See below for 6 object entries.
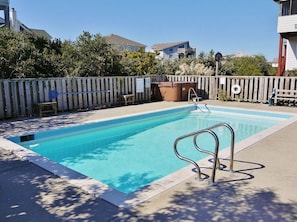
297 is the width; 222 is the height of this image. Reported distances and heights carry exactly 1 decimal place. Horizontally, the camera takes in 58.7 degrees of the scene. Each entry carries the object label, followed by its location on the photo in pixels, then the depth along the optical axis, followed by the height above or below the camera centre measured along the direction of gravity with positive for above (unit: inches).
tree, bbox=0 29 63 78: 407.8 +32.4
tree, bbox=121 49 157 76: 626.3 +35.0
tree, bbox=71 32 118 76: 494.3 +43.2
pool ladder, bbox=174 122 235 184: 135.6 -41.6
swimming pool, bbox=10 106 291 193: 207.5 -69.9
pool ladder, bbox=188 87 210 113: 451.0 -41.2
